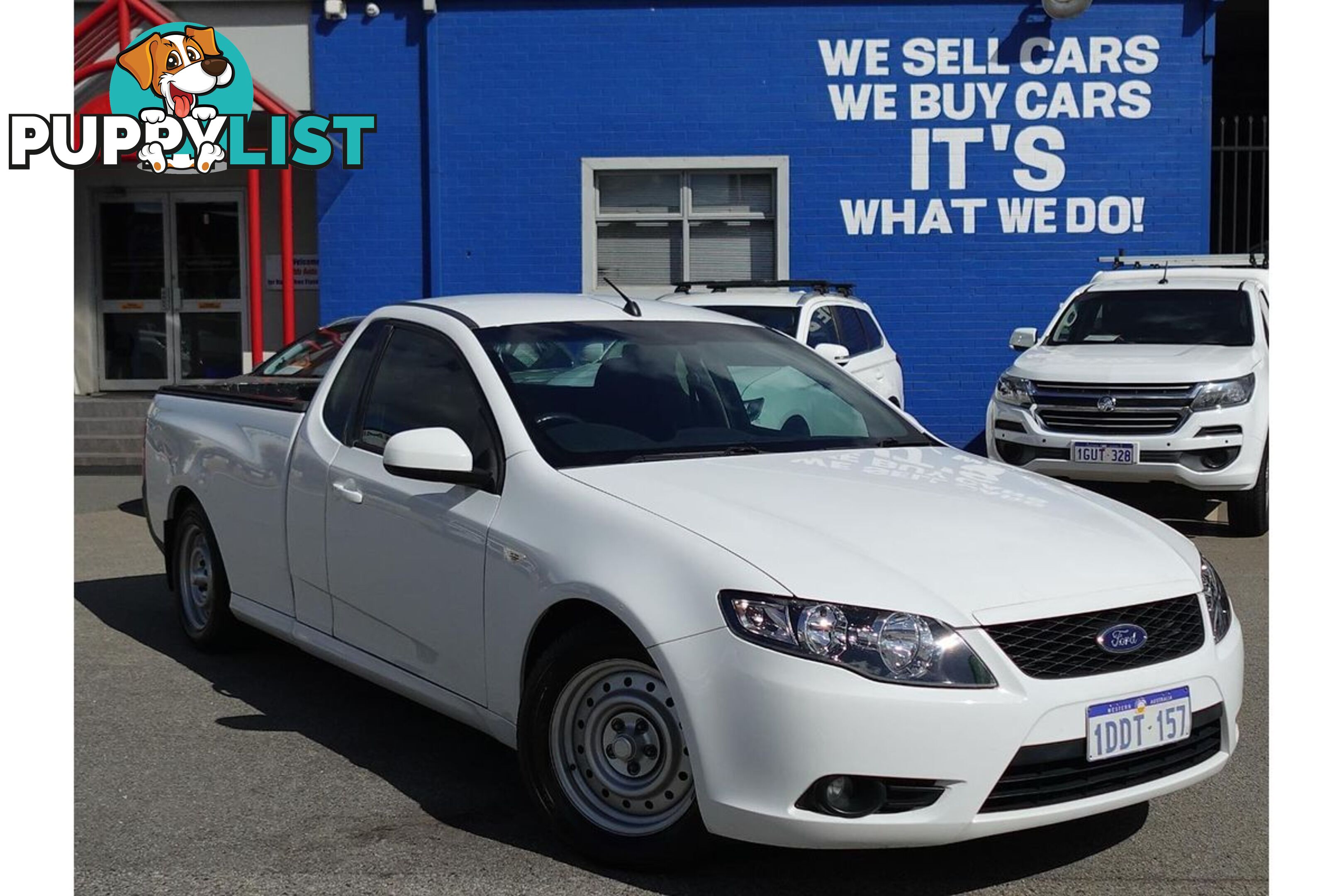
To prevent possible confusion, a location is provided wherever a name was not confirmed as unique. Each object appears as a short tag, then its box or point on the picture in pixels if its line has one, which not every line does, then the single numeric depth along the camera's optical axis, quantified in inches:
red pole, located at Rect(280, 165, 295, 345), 582.9
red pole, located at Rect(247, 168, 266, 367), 584.4
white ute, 138.6
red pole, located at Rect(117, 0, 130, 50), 564.4
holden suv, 390.3
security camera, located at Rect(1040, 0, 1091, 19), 572.4
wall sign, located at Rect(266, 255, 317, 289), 623.2
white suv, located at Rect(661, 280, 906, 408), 415.5
